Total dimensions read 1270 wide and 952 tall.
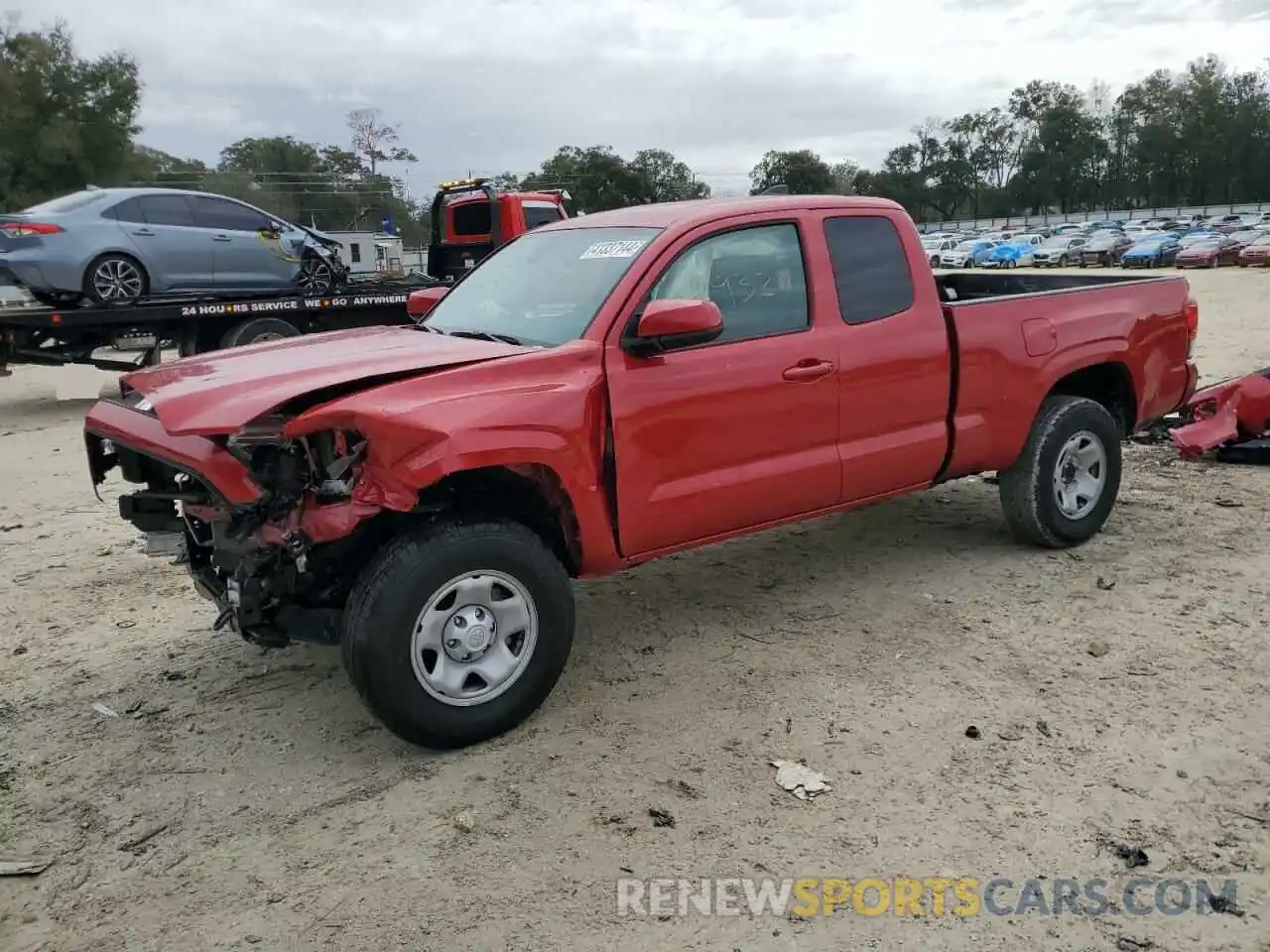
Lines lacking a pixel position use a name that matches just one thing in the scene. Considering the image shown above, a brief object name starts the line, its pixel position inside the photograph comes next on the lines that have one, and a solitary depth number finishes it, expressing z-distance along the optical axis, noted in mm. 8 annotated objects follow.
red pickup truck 3338
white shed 26609
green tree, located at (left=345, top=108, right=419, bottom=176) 69812
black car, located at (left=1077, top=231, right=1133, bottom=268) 42406
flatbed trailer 10766
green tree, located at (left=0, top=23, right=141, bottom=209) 37531
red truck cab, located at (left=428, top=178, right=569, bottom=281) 13891
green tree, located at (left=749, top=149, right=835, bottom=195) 75062
